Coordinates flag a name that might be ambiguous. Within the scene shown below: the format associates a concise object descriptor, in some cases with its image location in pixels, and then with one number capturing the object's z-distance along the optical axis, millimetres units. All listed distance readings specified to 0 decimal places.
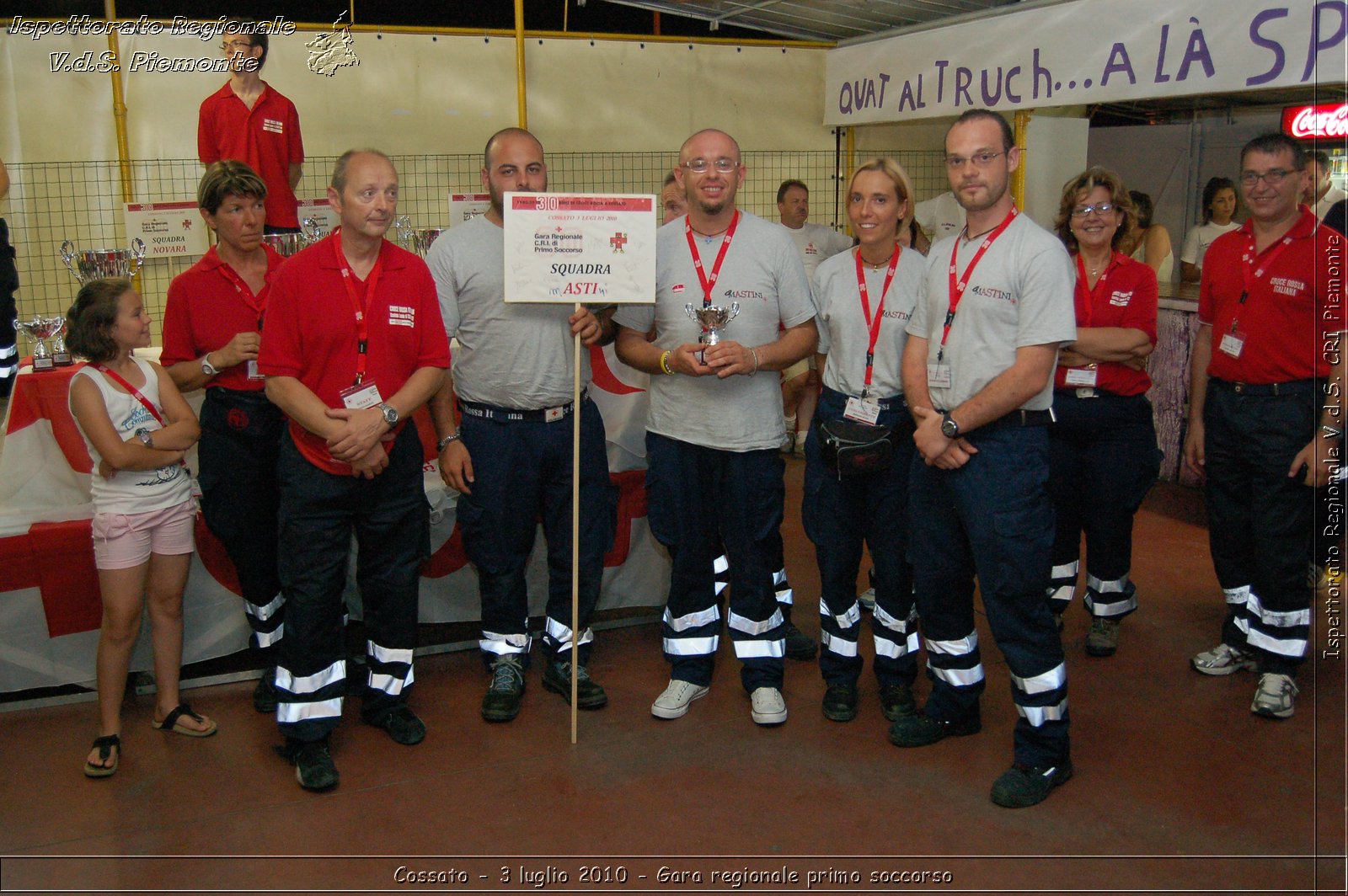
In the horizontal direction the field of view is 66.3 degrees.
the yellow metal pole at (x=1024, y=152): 6242
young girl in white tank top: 3211
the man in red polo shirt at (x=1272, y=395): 3469
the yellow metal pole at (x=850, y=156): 8062
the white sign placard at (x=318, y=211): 6430
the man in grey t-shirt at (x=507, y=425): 3504
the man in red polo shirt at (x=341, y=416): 3068
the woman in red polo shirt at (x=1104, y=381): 3803
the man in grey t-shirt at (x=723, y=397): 3414
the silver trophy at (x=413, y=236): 5617
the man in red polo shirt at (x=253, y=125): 5383
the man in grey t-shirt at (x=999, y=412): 2881
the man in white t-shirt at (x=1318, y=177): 3625
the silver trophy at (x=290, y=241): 4695
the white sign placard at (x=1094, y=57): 4488
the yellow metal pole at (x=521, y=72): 6957
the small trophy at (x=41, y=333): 3928
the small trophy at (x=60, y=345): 3959
